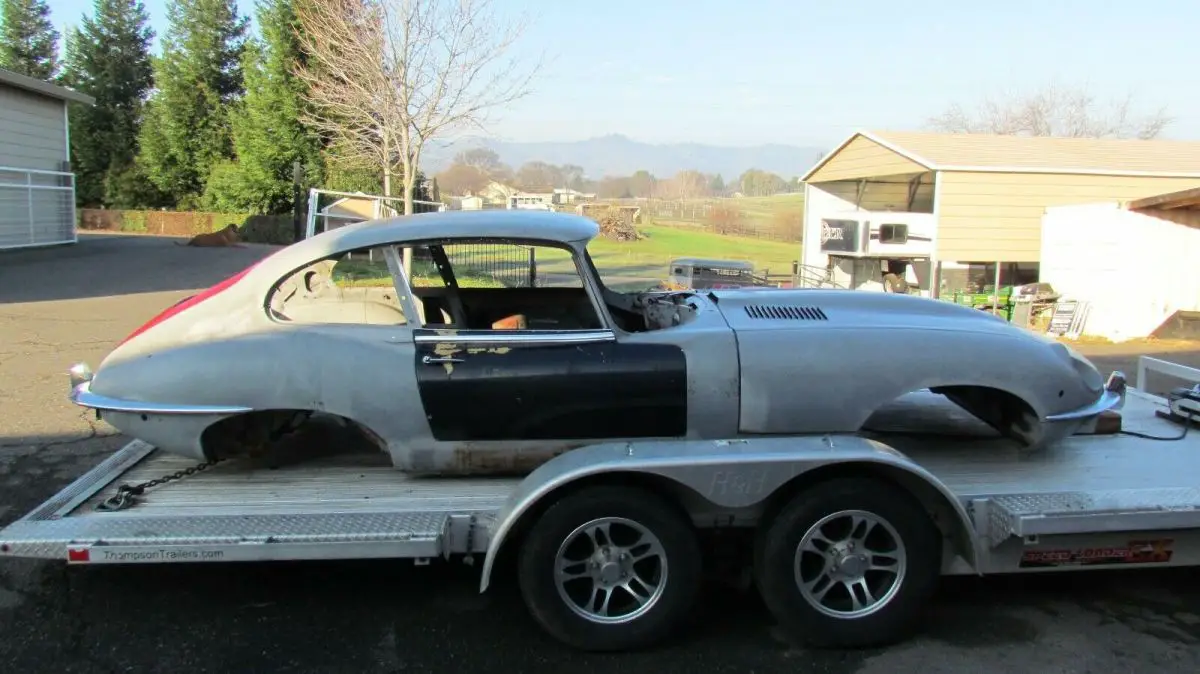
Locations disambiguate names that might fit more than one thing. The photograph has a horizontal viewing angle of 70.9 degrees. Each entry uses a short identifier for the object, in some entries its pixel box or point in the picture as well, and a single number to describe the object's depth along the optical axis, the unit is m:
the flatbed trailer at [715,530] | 3.19
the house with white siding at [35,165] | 21.14
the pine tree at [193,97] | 40.31
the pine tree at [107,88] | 44.12
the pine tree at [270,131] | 33.94
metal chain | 3.60
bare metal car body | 3.68
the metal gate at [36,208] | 20.98
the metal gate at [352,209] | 13.11
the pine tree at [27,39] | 49.38
